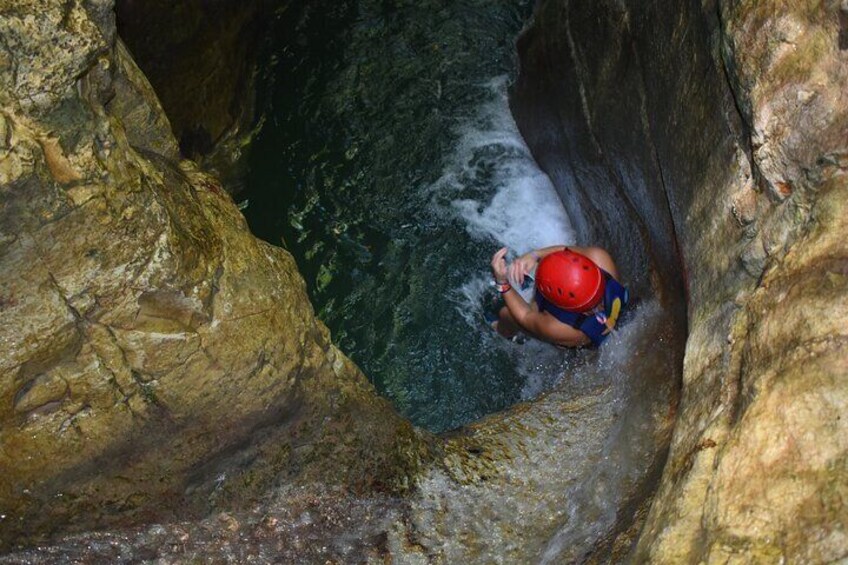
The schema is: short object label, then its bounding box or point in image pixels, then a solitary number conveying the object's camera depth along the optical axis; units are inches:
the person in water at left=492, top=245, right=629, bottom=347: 188.5
